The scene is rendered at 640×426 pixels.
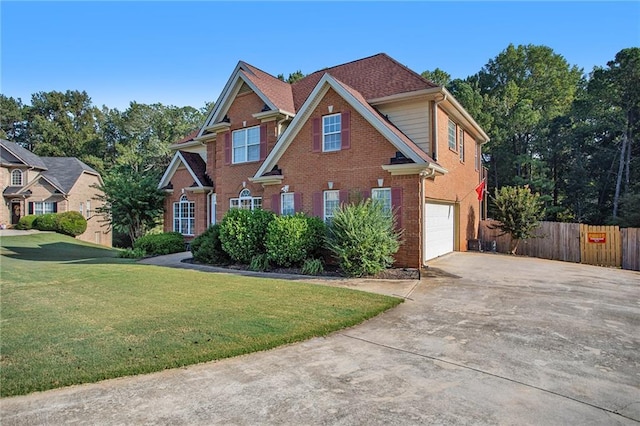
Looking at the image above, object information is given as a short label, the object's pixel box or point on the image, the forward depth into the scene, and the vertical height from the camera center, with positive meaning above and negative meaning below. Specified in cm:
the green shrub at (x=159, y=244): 1903 -159
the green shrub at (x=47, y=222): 3341 -65
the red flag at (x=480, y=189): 2065 +134
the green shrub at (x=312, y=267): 1247 -189
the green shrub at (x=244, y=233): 1390 -74
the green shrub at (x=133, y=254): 1823 -202
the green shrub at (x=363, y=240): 1157 -88
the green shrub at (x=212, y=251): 1520 -157
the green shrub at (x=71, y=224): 3366 -84
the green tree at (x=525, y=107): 3200 +1030
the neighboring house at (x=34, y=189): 3584 +272
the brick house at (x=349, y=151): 1300 +268
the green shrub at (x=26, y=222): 3400 -64
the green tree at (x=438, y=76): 3756 +1442
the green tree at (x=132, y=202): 2216 +79
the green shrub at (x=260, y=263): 1338 -185
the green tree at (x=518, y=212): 1753 +1
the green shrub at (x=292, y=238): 1270 -89
